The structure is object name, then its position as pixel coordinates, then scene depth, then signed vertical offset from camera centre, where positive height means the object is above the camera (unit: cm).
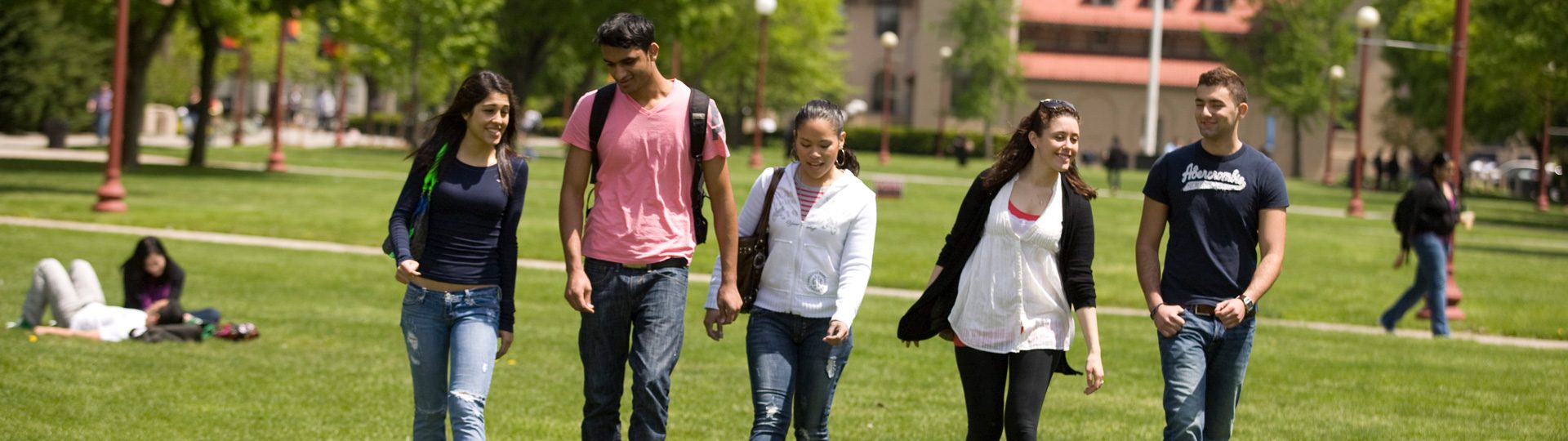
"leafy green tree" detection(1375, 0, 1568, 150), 3581 +435
